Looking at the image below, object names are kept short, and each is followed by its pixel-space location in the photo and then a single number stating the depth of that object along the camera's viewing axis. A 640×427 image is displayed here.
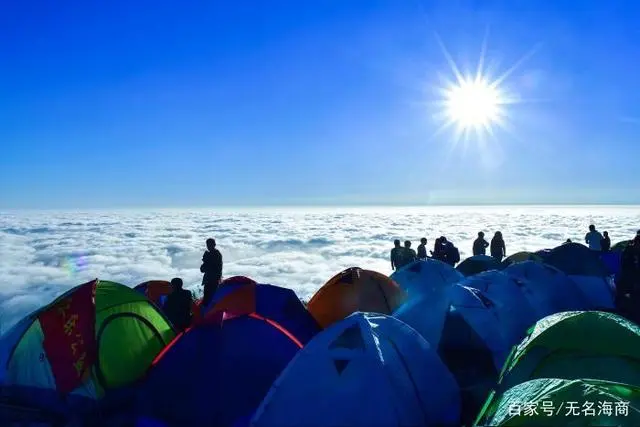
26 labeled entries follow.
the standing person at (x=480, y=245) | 18.94
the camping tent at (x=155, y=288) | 13.21
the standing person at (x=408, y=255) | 17.09
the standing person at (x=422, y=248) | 17.91
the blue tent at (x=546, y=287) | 11.51
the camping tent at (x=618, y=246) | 18.24
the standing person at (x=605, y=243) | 18.94
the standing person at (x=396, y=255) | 17.31
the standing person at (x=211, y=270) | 12.27
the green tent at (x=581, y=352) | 5.32
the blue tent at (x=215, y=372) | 6.04
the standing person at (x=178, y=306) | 9.66
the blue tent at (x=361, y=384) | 5.44
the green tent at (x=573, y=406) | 3.43
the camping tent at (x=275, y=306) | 9.48
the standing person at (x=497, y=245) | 18.88
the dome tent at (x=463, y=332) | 8.04
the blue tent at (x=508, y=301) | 9.18
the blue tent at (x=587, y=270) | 13.88
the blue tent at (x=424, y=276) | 12.19
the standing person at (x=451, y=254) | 17.73
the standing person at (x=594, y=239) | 18.92
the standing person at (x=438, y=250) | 17.70
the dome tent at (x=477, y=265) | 15.39
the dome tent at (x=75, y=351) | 7.17
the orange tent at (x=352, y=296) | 11.19
